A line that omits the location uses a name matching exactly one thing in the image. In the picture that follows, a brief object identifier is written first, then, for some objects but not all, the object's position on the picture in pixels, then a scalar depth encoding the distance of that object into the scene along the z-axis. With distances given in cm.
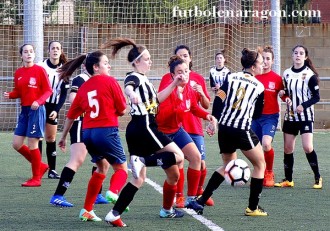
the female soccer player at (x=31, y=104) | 2247
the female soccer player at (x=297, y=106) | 2222
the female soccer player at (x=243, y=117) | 1719
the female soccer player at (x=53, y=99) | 2364
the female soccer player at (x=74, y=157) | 1827
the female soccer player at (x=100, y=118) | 1627
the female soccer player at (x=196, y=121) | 1867
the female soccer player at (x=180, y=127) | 1816
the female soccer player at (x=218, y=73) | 3834
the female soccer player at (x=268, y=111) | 2283
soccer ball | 1716
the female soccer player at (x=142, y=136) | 1574
